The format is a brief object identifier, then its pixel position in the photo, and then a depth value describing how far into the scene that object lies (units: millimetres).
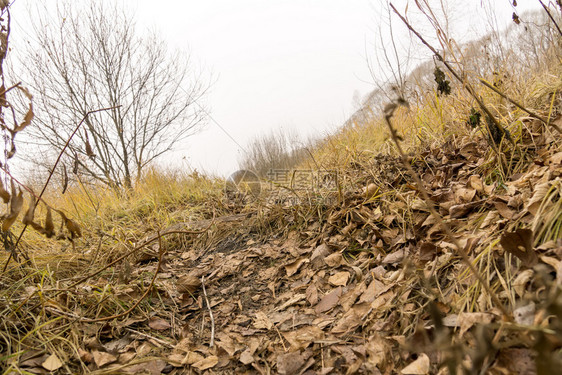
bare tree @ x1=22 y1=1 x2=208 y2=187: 7516
